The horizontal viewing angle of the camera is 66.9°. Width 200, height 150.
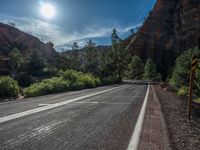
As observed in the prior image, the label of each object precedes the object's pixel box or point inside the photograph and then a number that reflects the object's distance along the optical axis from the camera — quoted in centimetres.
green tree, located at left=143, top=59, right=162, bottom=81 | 5499
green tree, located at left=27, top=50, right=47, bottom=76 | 4088
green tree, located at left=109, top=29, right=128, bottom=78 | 4419
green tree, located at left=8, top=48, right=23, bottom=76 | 4154
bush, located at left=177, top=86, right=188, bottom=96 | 1568
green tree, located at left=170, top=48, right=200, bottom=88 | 1930
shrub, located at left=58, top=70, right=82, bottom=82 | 1929
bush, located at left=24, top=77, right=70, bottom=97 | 1163
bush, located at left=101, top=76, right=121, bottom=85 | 2963
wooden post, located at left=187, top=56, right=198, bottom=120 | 537
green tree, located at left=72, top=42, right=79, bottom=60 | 7333
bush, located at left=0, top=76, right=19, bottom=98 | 1004
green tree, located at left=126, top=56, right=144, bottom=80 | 6234
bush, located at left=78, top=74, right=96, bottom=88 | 2088
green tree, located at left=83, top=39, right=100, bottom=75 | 4220
